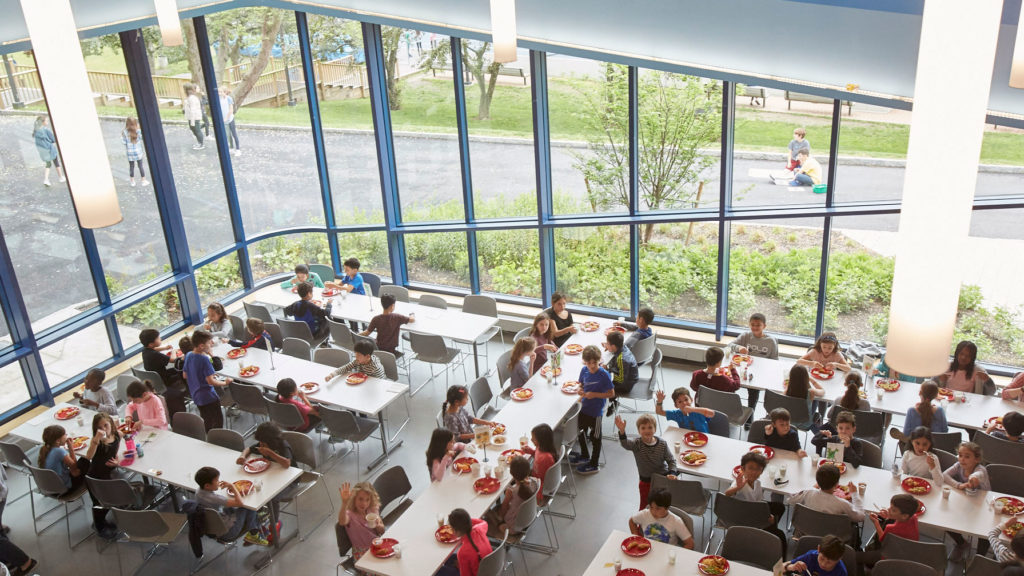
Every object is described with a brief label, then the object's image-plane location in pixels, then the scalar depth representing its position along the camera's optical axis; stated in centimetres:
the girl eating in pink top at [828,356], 870
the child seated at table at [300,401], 835
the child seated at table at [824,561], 550
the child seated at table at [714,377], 830
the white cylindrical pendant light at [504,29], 609
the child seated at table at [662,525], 624
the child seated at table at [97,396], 872
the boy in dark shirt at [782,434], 718
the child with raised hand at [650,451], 708
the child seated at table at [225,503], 695
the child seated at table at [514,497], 662
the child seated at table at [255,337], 989
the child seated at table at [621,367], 907
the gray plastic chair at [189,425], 826
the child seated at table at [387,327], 1019
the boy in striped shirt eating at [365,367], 905
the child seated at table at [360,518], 646
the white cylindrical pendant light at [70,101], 325
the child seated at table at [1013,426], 724
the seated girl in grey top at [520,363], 893
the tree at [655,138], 1030
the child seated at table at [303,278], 1127
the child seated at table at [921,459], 668
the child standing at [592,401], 828
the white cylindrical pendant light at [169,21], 814
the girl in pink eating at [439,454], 709
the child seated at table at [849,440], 694
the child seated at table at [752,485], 659
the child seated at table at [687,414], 759
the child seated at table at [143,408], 836
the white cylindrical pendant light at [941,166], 204
